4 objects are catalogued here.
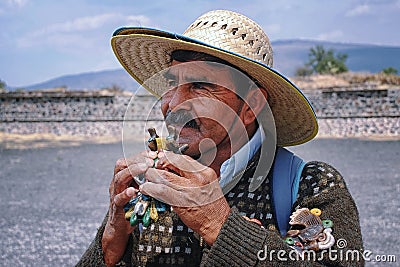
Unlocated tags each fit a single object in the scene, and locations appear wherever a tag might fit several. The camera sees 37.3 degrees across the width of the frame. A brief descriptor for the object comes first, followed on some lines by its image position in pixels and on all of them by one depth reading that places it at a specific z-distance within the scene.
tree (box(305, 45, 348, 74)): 38.35
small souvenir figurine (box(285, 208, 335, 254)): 1.19
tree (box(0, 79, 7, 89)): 27.05
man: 1.15
